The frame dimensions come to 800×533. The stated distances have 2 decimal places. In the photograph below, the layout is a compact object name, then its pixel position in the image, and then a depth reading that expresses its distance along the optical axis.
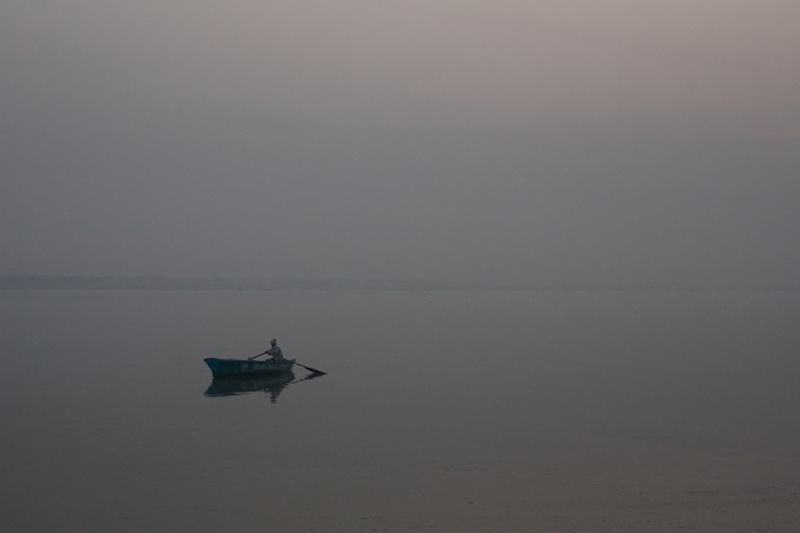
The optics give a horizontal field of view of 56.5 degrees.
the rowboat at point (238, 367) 34.72
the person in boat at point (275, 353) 38.16
